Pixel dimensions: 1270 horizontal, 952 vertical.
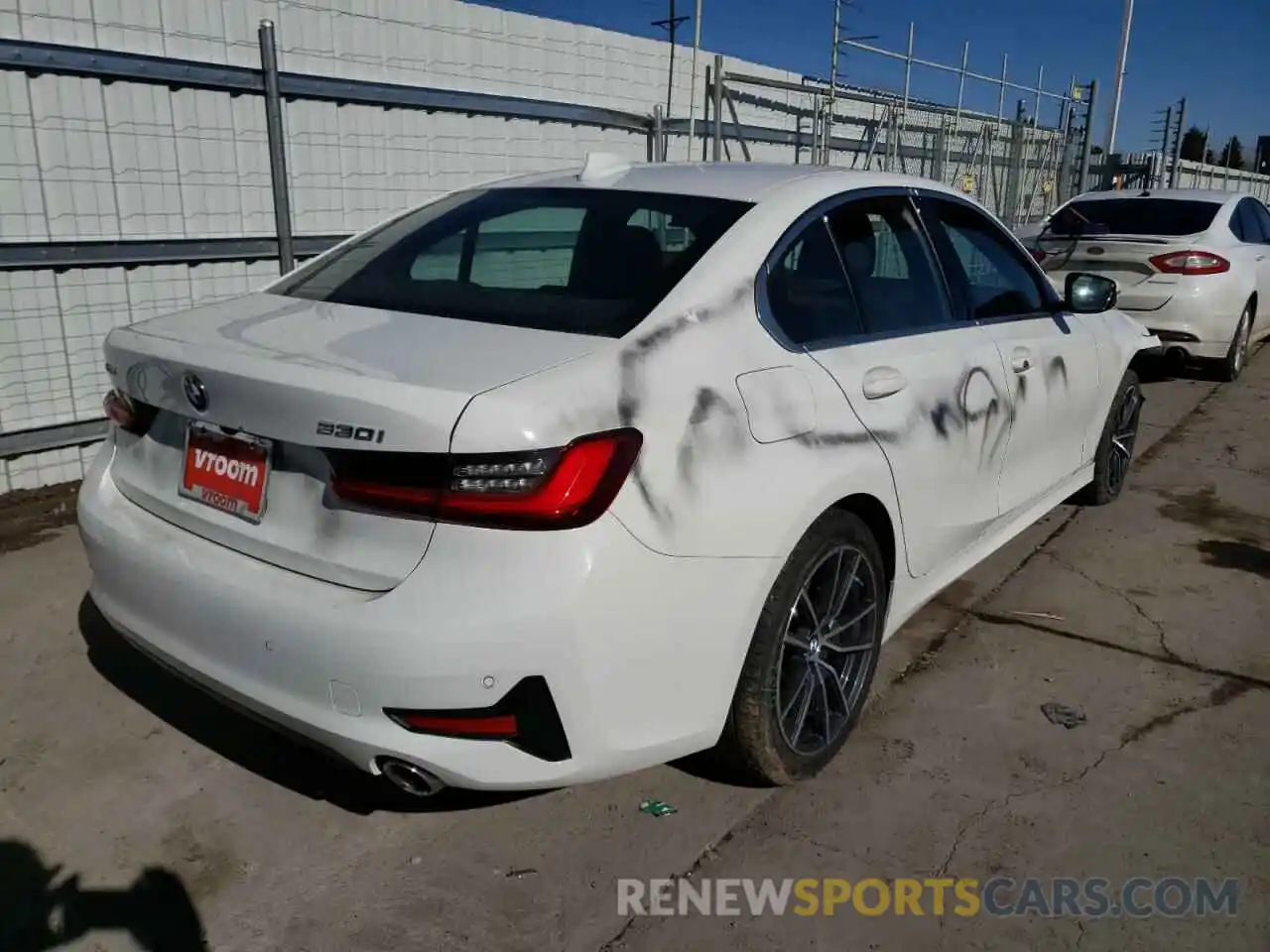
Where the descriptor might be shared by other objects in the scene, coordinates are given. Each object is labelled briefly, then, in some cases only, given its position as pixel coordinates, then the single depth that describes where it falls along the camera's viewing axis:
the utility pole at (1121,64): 18.92
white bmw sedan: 1.99
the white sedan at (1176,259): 7.93
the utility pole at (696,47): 8.86
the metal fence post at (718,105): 8.98
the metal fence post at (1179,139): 20.84
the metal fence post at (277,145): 5.50
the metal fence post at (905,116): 12.68
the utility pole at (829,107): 10.84
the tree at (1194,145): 62.75
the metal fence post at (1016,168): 15.50
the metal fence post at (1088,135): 17.31
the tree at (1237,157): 53.59
